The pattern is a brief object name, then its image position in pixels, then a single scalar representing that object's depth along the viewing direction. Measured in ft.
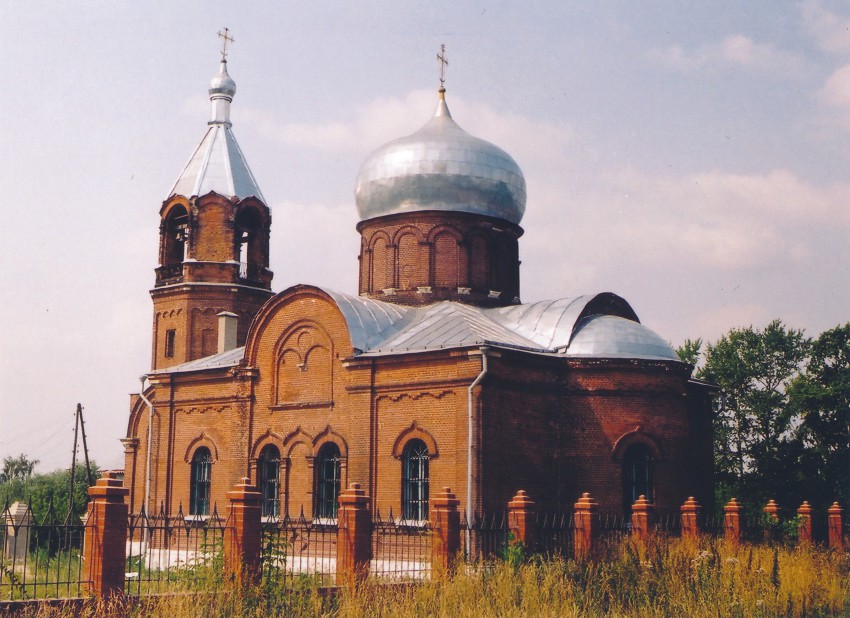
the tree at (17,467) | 193.06
